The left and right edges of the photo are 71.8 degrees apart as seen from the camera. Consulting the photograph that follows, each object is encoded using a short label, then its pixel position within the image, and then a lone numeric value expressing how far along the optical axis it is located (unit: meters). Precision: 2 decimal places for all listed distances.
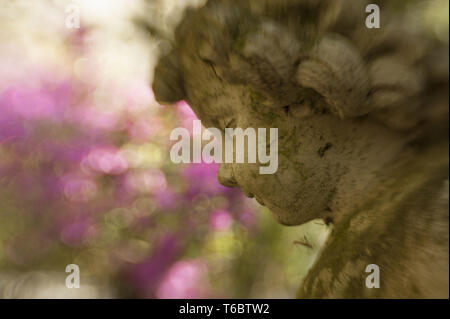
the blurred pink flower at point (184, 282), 1.82
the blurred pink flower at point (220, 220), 1.88
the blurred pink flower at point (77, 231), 1.63
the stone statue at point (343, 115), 0.41
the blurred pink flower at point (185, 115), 1.68
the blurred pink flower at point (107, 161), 1.62
